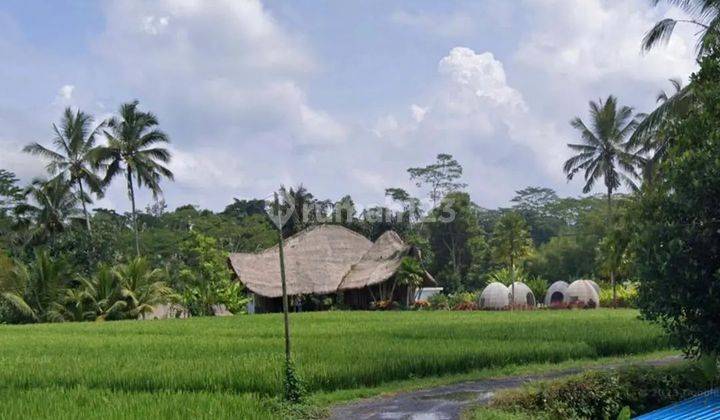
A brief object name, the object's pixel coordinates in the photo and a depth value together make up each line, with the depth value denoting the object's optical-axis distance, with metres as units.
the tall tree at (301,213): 50.93
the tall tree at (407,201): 53.04
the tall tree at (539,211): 77.88
